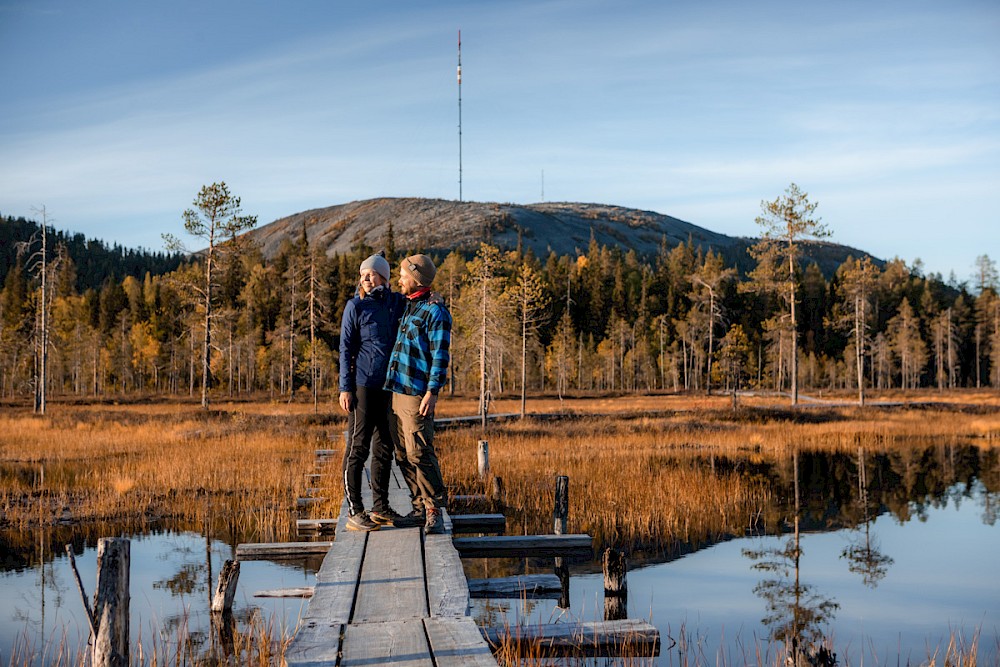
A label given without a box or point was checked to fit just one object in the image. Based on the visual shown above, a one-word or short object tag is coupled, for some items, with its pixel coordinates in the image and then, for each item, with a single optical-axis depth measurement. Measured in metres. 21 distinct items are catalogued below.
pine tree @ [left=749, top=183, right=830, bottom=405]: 43.03
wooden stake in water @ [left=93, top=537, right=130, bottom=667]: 4.88
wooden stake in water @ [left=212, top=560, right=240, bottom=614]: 8.38
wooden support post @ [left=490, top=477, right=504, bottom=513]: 14.07
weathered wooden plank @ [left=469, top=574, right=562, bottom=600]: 7.69
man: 7.05
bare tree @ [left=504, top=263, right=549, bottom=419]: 38.38
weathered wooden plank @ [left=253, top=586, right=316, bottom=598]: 7.76
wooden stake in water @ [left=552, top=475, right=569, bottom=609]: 11.16
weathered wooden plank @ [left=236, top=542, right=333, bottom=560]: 8.73
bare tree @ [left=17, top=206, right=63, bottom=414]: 37.03
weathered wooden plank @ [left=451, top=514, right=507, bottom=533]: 10.23
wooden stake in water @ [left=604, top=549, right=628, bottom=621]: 8.40
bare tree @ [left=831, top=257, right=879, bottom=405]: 49.00
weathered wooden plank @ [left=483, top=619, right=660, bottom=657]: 5.98
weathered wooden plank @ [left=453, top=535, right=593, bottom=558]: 8.96
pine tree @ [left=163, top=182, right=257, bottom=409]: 36.72
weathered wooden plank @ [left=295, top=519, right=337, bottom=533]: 10.20
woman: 7.32
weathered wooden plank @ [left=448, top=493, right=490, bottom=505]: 12.85
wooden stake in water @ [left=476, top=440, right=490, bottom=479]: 16.11
